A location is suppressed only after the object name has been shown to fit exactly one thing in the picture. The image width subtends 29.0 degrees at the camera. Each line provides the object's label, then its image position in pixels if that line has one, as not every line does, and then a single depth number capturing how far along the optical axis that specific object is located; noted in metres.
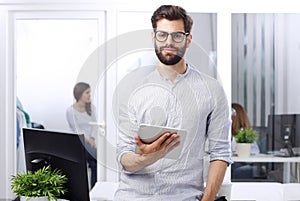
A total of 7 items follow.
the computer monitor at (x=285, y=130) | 4.30
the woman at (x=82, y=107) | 3.94
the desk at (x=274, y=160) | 4.31
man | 1.81
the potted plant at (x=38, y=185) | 1.80
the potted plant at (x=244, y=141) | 4.30
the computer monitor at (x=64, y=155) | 1.83
